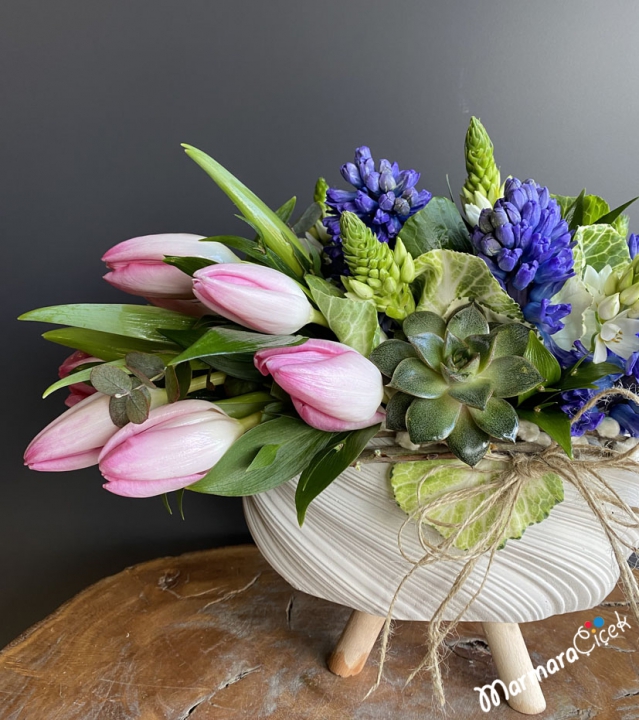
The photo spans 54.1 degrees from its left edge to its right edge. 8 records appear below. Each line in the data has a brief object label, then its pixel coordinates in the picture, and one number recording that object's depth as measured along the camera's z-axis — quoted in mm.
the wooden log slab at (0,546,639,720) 681
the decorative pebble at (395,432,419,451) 517
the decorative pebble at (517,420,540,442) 509
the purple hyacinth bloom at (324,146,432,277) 543
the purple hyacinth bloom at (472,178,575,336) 469
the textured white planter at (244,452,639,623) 532
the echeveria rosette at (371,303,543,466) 454
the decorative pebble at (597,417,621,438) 516
